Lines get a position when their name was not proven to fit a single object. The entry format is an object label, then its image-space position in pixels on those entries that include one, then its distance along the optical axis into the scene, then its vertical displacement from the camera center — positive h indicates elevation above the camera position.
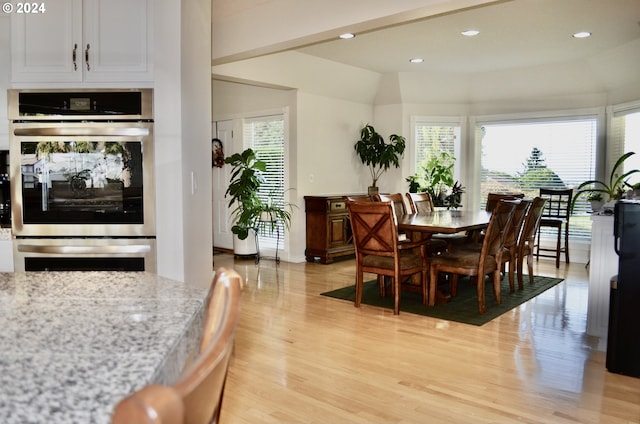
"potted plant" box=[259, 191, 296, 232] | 6.78 -0.46
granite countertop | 0.64 -0.27
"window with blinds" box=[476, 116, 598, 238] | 7.23 +0.36
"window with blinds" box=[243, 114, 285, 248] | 7.25 +0.36
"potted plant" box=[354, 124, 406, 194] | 7.67 +0.46
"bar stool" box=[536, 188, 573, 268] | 6.79 -0.48
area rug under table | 4.40 -1.13
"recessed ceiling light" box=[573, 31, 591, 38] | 5.61 +1.62
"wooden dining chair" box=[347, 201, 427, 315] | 4.34 -0.59
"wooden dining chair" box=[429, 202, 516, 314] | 4.40 -0.69
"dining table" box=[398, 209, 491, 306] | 4.39 -0.38
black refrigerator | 2.97 -0.67
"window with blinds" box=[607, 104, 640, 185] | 6.34 +0.58
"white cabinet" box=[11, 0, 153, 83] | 2.79 +0.73
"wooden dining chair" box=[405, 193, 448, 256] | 5.39 -0.61
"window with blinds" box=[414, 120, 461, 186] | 8.23 +0.65
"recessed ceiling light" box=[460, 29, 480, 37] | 5.49 +1.59
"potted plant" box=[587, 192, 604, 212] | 4.80 -0.20
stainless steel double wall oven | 2.82 +0.00
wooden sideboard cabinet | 6.88 -0.65
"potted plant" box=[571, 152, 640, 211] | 6.12 -0.06
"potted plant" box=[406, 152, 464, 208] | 7.74 -0.04
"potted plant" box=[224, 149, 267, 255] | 6.73 -0.16
